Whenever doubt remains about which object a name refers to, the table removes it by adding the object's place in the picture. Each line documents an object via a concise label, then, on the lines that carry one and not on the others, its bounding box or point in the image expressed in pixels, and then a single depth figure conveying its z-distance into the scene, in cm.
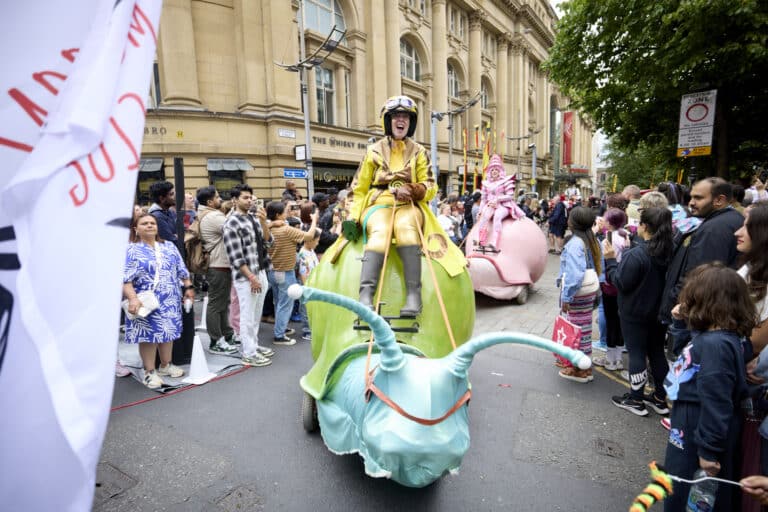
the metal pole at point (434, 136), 1407
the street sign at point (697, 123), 821
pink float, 685
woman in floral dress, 369
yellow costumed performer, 293
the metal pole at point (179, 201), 425
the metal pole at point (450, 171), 2081
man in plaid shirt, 441
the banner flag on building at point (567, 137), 3797
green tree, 773
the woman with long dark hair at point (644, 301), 336
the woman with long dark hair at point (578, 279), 403
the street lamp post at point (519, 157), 3232
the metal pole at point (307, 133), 1216
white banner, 84
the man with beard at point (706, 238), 291
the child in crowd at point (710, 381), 181
